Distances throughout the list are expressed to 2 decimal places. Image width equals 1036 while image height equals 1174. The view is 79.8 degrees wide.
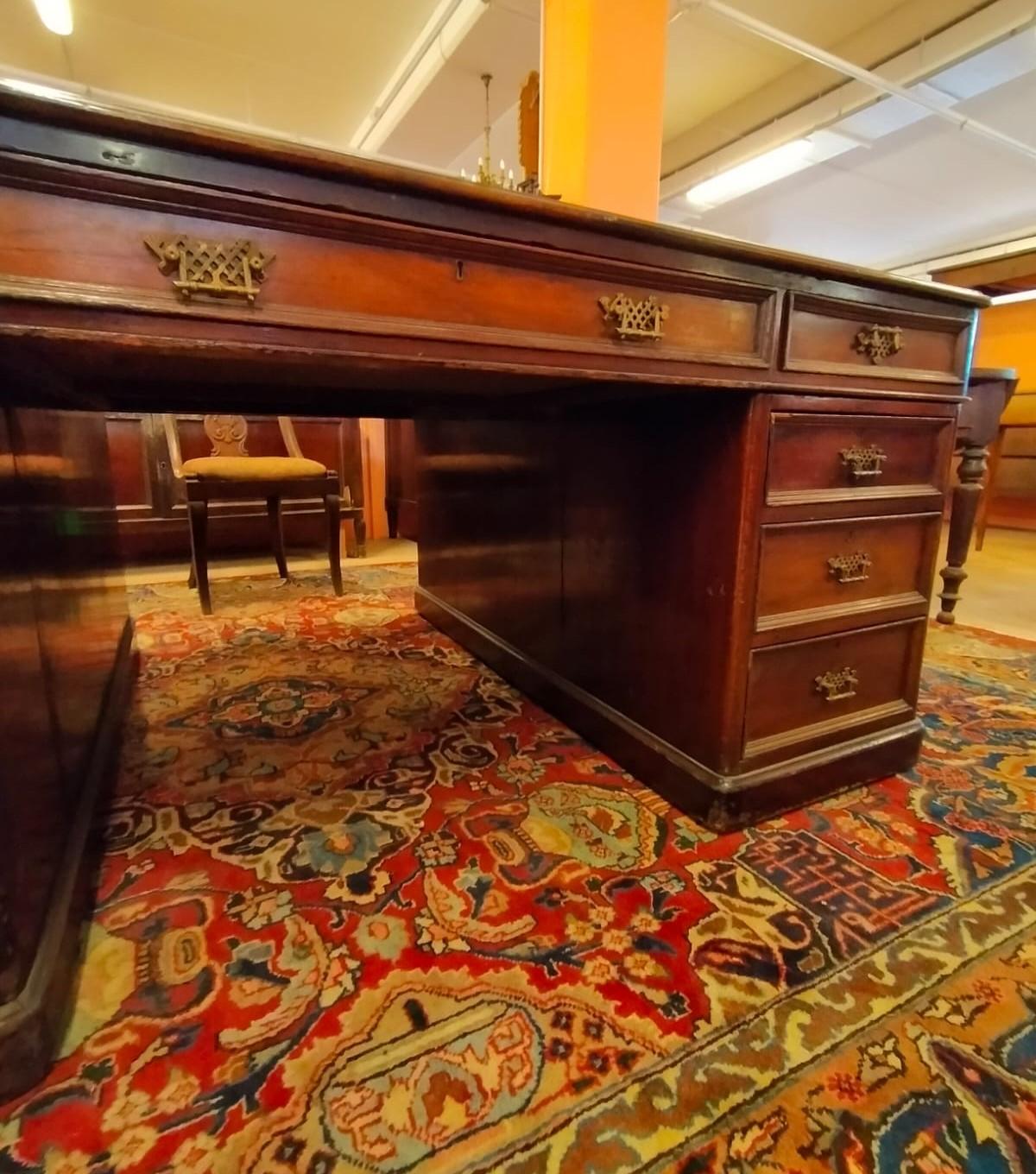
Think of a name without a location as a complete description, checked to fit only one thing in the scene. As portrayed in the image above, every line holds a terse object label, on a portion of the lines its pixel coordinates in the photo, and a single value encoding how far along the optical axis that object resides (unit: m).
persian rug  0.54
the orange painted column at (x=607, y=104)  1.51
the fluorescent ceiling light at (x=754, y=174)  3.87
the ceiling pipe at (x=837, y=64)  2.55
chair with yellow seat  2.17
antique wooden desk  0.54
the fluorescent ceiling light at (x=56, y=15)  2.59
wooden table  1.86
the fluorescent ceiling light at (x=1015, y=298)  5.69
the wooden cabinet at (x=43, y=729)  0.58
